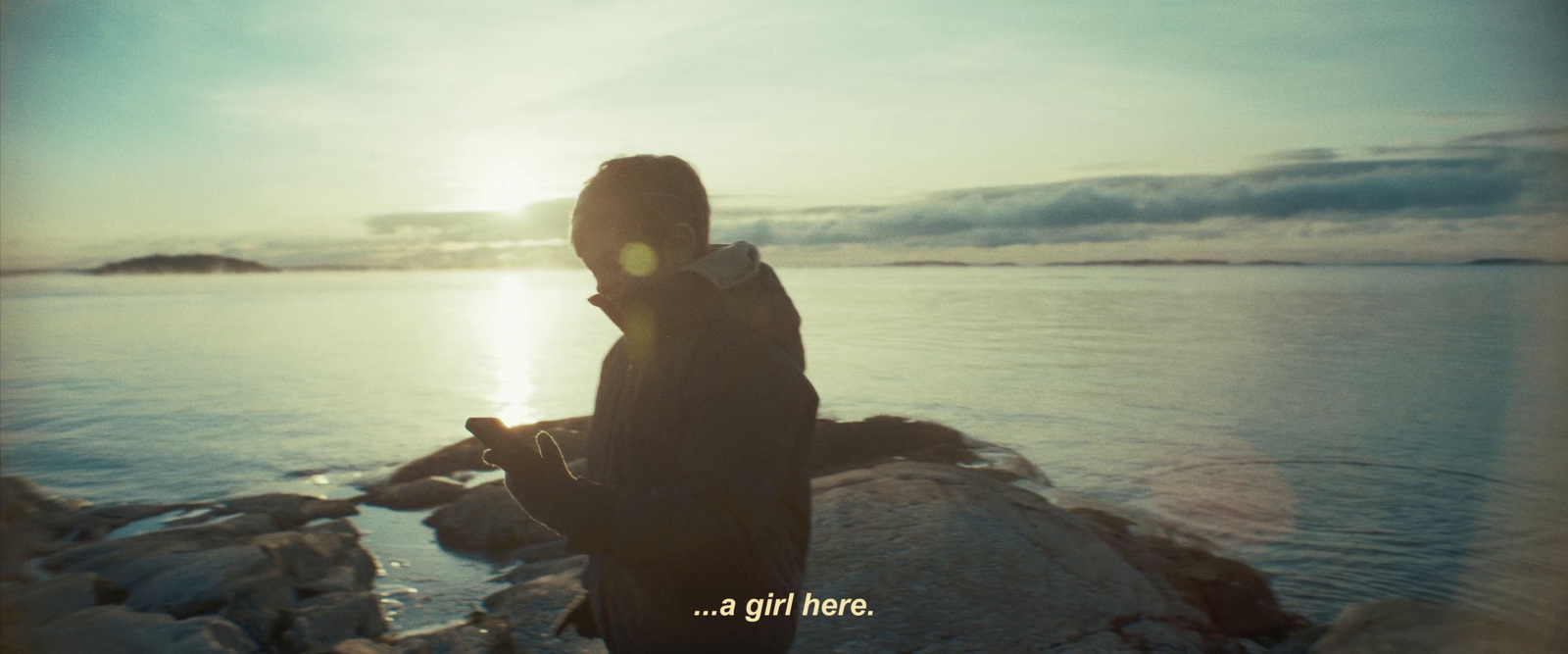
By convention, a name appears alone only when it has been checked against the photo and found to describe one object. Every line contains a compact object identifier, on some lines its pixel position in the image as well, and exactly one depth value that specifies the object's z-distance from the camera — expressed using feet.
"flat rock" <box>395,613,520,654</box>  20.79
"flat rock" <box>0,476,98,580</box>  33.63
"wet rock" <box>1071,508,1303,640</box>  25.16
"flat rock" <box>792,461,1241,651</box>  18.65
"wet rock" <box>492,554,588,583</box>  27.09
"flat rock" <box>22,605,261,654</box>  20.52
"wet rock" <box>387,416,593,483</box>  48.37
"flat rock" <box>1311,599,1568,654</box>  21.83
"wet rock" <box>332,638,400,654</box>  22.20
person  7.17
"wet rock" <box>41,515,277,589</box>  26.32
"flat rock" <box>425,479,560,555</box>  35.01
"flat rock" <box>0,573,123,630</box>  22.65
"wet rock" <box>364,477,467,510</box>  42.93
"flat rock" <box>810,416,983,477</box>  44.34
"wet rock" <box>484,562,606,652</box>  20.66
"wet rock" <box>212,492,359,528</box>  38.04
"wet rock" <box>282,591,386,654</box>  23.44
